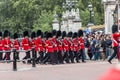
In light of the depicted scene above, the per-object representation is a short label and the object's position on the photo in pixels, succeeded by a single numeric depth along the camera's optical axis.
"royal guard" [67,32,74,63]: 24.23
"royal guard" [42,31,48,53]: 22.82
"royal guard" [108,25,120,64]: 19.88
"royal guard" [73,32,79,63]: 24.44
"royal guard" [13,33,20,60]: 24.33
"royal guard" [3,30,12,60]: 24.07
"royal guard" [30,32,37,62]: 23.05
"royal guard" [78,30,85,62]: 24.66
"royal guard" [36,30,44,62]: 22.62
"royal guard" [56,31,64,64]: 23.29
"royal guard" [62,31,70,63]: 23.82
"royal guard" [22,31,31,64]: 22.95
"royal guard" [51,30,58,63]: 22.65
